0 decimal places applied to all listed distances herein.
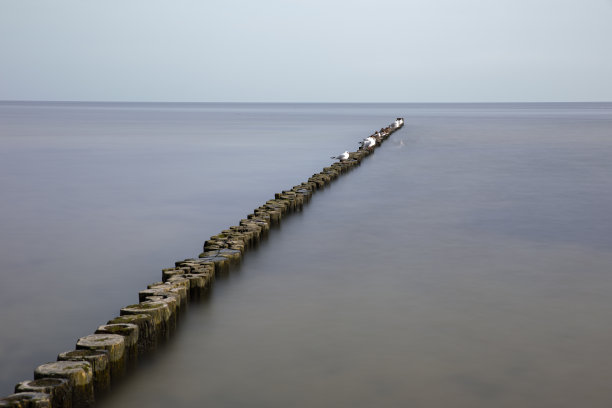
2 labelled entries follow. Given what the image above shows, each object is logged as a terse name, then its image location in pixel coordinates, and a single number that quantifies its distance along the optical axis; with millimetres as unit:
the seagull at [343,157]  18092
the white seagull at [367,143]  22661
